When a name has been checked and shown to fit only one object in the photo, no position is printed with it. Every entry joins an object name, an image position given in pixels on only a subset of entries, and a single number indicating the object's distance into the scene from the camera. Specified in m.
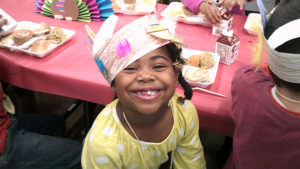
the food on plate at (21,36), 1.46
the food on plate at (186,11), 1.80
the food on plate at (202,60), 1.31
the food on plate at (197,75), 1.20
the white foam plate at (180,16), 1.71
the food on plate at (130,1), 1.87
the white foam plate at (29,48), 1.43
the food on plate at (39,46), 1.43
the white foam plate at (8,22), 1.66
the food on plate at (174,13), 1.81
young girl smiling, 0.84
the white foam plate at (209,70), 1.20
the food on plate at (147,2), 1.95
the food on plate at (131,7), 1.85
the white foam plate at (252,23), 1.59
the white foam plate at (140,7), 1.84
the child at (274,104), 0.75
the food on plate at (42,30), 1.55
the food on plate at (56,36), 1.54
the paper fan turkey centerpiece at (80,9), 1.74
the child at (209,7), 1.58
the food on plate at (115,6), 1.86
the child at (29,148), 1.24
